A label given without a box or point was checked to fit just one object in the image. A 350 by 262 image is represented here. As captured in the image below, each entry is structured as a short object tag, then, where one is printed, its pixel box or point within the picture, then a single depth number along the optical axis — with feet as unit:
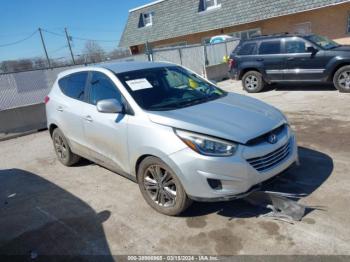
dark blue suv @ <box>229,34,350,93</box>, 31.71
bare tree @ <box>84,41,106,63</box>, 127.57
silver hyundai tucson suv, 11.09
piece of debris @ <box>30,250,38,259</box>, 11.21
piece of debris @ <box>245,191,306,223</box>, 11.58
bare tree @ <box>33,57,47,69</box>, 95.86
